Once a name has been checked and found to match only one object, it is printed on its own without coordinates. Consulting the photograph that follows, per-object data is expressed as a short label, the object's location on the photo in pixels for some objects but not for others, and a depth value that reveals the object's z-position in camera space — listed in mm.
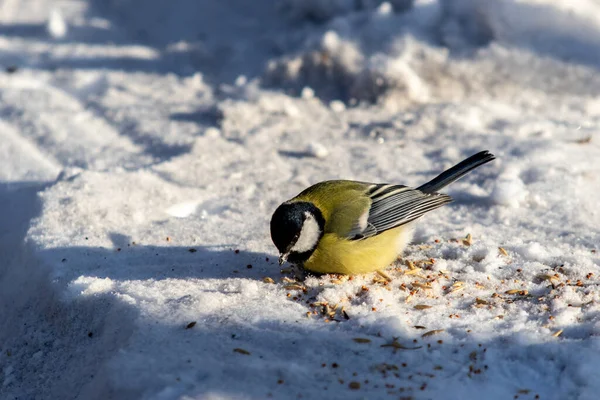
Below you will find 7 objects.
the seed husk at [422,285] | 6879
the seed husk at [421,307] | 6477
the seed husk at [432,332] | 5965
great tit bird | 6809
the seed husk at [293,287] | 6879
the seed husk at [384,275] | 7099
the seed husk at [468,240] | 7765
